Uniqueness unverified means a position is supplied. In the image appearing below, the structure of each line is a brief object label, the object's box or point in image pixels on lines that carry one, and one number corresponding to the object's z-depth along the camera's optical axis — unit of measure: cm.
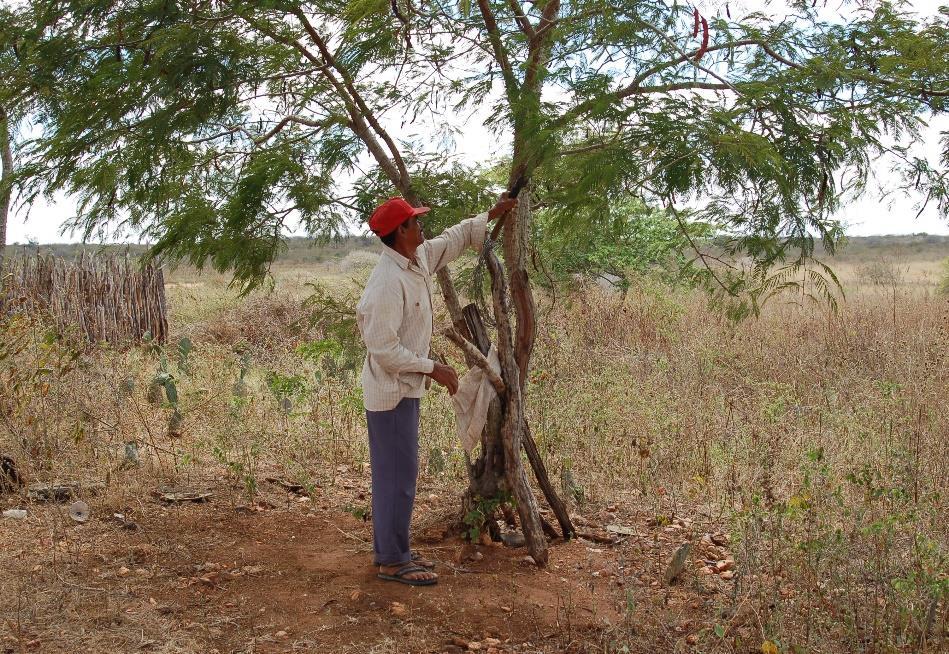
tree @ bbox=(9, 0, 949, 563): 380
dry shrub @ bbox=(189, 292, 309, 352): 1257
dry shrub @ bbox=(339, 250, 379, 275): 2236
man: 382
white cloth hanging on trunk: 430
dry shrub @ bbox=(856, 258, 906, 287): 1734
